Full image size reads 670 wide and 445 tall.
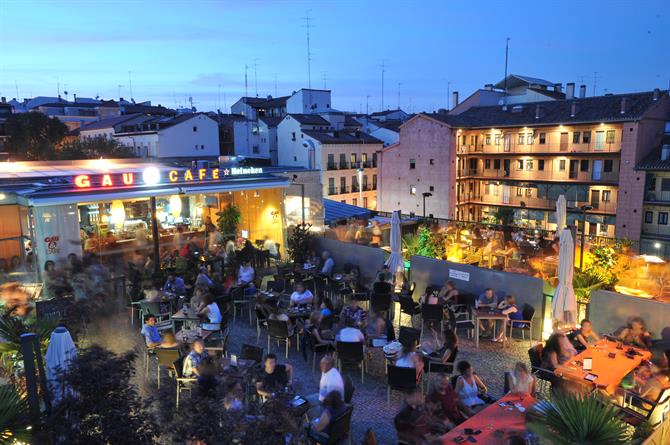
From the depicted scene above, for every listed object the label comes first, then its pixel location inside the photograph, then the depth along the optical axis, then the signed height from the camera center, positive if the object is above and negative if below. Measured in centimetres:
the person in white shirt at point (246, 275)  1367 -337
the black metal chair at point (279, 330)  983 -355
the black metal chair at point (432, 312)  1087 -355
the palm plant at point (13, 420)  471 -260
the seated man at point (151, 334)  933 -341
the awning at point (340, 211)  2303 -286
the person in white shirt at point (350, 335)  902 -336
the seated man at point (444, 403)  664 -342
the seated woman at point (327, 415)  626 -338
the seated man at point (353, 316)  1014 -341
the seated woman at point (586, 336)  922 -349
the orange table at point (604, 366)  760 -351
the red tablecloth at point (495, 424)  575 -336
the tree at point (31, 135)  4075 +178
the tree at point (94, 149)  3781 +53
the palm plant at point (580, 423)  471 -267
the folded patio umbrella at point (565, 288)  1016 -283
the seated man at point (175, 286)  1268 -340
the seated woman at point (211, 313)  1022 -335
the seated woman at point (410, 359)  798 -338
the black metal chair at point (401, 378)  770 -356
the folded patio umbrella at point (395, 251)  1405 -284
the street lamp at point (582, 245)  1333 -253
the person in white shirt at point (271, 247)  1905 -360
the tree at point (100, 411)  442 -234
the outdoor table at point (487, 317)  1070 -359
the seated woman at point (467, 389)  698 -342
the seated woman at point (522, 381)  688 -322
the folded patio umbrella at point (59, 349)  605 -240
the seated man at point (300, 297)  1154 -336
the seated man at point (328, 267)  1478 -344
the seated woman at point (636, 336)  897 -342
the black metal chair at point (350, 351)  870 -353
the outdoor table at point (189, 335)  940 -353
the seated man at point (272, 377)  700 -331
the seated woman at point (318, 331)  944 -347
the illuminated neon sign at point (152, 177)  1530 -75
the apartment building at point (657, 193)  3105 -278
